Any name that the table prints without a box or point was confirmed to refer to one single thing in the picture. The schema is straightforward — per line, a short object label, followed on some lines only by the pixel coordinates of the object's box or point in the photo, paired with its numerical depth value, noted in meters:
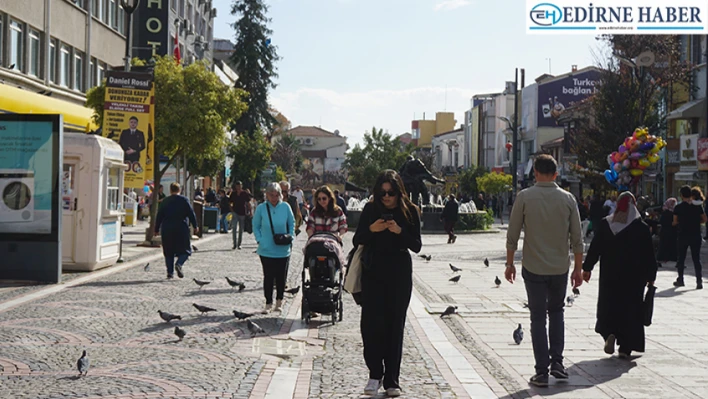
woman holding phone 7.27
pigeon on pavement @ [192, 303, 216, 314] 11.91
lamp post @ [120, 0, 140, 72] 25.62
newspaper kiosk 18.11
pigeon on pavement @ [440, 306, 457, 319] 12.54
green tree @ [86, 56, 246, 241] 28.39
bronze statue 36.53
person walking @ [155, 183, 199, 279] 17.31
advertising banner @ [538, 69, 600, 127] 86.31
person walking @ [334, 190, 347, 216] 31.85
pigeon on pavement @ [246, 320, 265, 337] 10.46
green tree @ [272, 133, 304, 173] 114.06
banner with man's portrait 24.05
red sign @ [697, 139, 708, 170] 42.28
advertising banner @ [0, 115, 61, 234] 15.76
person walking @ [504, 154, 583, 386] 8.05
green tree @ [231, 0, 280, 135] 68.06
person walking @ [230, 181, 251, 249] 27.14
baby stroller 11.61
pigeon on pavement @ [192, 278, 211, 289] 15.32
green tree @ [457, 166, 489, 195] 87.56
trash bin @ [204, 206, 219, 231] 38.09
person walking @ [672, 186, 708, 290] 16.91
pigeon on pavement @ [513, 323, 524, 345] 10.05
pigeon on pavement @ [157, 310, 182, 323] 11.05
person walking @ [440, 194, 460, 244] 33.59
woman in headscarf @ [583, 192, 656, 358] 9.31
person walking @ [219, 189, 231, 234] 36.51
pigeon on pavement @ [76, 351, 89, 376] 7.74
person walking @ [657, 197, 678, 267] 18.97
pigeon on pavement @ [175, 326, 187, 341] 9.88
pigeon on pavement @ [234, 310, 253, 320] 11.35
